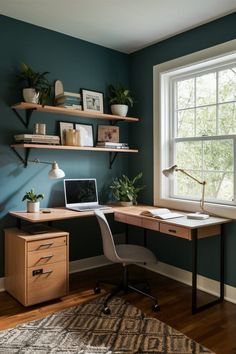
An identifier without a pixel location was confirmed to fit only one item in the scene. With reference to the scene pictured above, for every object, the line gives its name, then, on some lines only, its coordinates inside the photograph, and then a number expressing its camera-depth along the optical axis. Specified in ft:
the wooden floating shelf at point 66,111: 9.29
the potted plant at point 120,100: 11.61
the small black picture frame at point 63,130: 10.68
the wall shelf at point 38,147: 9.35
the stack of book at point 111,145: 11.16
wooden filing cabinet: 8.41
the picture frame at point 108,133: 11.78
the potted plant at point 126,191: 11.44
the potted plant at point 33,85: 9.41
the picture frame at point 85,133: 11.19
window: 9.59
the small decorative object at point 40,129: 9.73
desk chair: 8.30
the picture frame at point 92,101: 11.21
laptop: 10.48
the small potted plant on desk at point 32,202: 9.53
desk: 8.13
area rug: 6.63
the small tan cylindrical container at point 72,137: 10.48
